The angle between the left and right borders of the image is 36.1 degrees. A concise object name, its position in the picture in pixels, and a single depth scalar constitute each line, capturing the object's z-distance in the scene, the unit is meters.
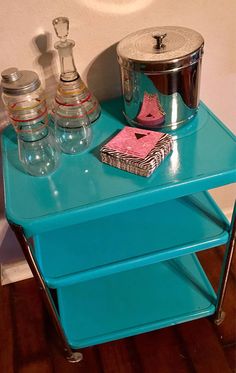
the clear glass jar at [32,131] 0.75
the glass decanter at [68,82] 0.76
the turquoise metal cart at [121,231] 0.69
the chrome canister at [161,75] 0.71
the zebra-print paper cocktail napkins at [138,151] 0.70
